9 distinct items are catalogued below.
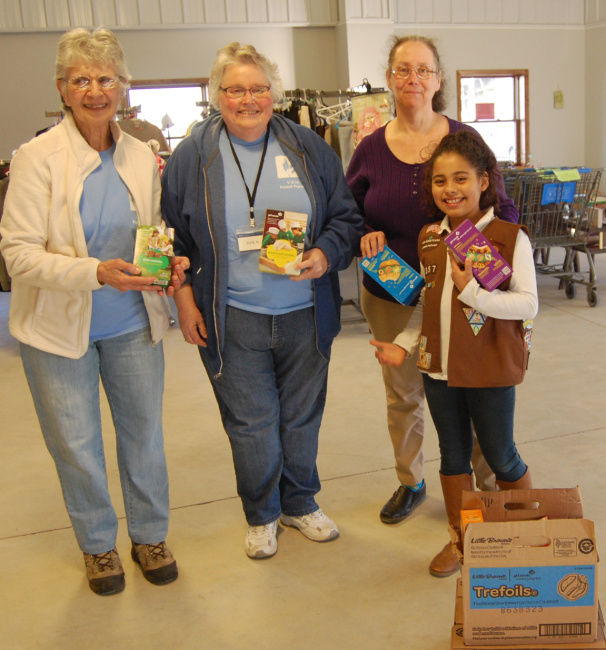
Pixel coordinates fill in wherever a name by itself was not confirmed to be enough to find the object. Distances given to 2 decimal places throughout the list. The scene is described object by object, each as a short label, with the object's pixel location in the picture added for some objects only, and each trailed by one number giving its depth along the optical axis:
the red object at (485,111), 11.00
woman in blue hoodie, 2.02
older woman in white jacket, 1.81
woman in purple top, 2.16
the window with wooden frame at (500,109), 10.87
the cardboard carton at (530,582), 1.59
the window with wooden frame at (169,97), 9.65
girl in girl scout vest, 1.86
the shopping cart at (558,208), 5.45
